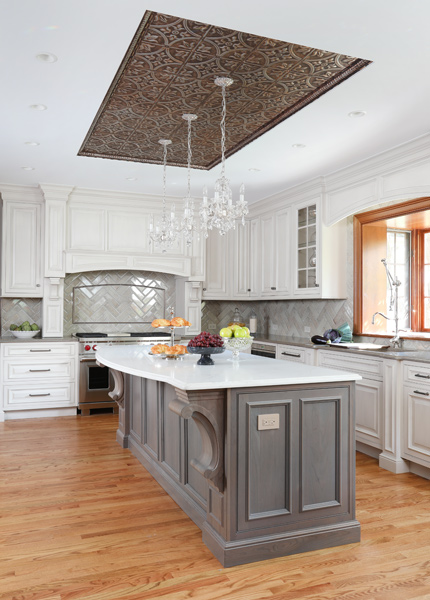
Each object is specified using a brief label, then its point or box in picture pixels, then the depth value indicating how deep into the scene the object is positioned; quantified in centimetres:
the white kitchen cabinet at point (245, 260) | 674
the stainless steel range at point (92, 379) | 576
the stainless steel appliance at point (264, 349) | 572
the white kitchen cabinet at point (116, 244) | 602
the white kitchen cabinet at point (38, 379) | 554
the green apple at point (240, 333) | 322
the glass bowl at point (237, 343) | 323
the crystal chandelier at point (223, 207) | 333
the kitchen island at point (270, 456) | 245
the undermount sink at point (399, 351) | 407
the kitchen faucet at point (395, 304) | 457
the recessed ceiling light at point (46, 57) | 285
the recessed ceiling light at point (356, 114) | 357
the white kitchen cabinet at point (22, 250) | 589
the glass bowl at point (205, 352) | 313
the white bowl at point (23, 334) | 579
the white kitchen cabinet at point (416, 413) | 366
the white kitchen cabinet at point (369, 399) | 409
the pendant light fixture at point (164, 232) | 407
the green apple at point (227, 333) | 323
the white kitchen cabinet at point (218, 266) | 679
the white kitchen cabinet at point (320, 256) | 532
